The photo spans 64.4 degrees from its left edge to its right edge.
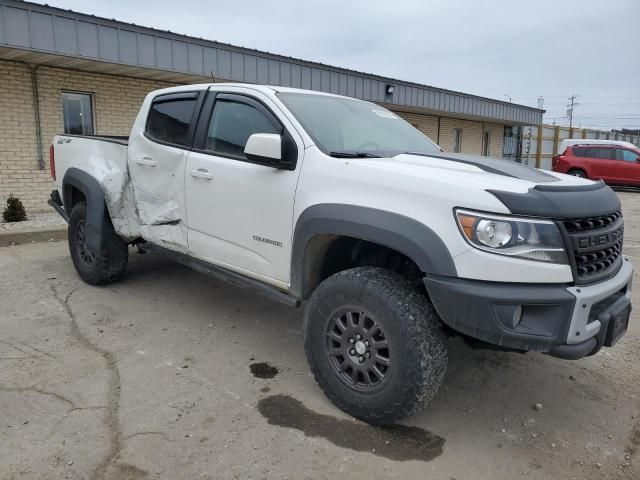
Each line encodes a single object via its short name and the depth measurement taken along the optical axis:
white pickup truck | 2.38
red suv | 19.16
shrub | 8.52
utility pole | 69.47
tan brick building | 8.02
